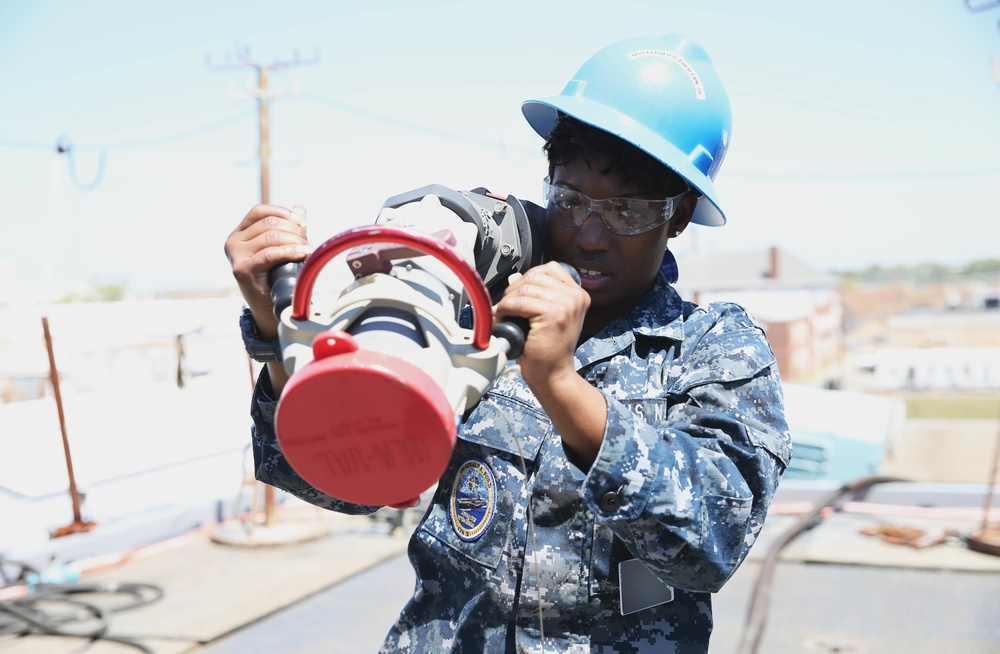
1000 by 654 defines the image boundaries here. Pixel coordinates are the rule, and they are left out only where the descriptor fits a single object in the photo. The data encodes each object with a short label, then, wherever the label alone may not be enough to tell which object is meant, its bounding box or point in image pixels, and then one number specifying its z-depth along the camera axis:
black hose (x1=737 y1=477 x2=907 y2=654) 5.75
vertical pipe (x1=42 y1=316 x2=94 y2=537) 6.31
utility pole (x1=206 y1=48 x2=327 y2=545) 8.83
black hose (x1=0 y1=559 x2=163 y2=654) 6.17
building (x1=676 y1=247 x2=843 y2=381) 39.28
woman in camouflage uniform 1.26
